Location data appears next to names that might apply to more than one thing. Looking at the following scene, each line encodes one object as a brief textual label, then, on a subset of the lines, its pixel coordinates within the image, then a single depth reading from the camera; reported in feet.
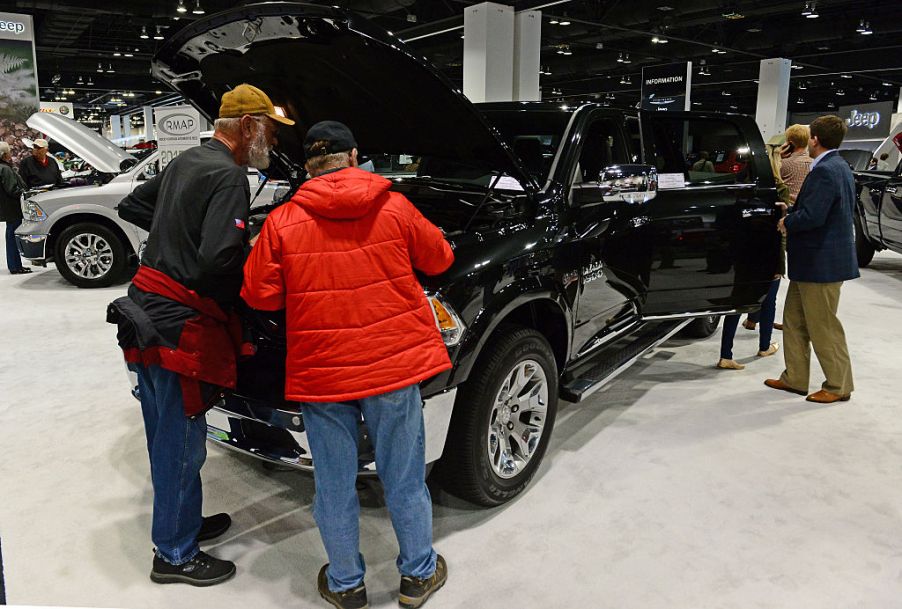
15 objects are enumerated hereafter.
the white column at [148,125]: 110.42
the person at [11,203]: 27.73
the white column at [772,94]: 59.11
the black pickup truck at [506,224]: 8.20
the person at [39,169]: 28.99
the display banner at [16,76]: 44.60
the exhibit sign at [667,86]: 46.91
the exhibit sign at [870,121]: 75.72
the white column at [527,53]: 40.68
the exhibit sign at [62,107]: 83.08
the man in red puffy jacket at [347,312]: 6.67
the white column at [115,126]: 149.89
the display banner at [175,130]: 26.32
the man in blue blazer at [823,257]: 13.28
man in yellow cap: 7.19
